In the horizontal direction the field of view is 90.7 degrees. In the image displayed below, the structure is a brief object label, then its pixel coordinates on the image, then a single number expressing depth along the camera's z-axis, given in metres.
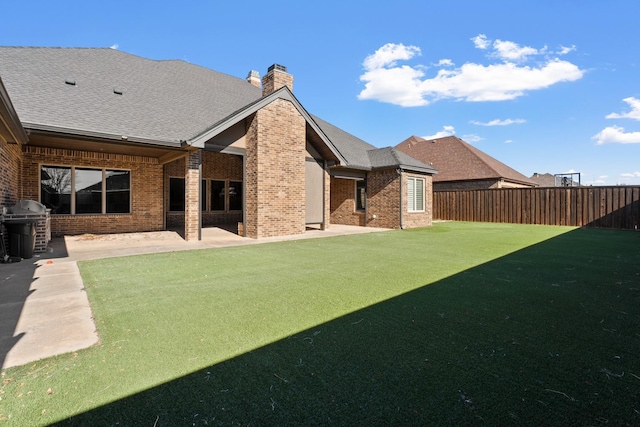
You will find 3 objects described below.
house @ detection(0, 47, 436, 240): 9.37
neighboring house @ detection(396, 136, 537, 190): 23.03
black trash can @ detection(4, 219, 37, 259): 7.05
